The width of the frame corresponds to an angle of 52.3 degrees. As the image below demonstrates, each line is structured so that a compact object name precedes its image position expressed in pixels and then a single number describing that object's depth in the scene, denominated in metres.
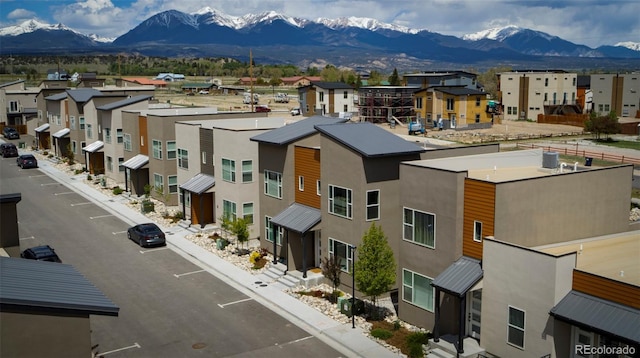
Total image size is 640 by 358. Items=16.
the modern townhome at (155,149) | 46.53
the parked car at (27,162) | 64.50
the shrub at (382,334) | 24.11
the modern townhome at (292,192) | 31.50
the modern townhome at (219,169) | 37.66
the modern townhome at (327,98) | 101.62
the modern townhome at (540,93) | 103.12
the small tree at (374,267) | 25.30
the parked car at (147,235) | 37.09
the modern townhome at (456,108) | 88.94
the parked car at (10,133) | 84.69
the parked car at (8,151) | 71.50
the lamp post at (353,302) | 25.47
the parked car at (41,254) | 31.39
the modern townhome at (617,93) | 100.12
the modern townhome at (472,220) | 22.39
